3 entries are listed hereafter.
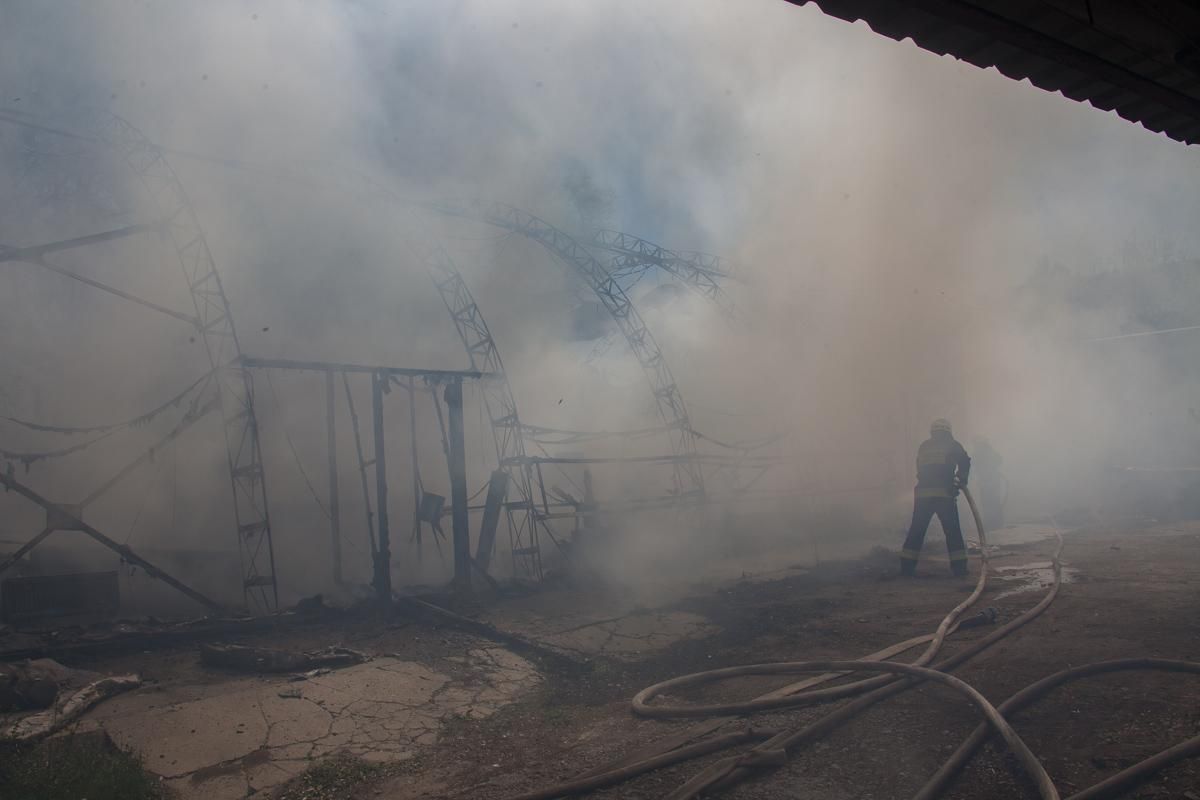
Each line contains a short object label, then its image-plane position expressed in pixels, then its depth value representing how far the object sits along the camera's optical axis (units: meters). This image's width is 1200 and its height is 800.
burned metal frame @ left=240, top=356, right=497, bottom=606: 8.60
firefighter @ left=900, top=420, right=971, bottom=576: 8.34
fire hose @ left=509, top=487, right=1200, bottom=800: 3.19
